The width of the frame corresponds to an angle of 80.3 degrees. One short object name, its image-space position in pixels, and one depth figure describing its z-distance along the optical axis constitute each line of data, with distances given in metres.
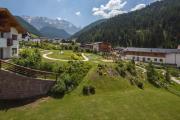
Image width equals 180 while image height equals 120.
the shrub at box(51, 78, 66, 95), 12.10
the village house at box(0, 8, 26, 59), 16.48
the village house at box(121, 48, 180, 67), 42.43
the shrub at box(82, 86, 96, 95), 12.52
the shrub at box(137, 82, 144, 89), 15.84
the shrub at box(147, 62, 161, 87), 17.99
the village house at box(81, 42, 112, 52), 54.11
